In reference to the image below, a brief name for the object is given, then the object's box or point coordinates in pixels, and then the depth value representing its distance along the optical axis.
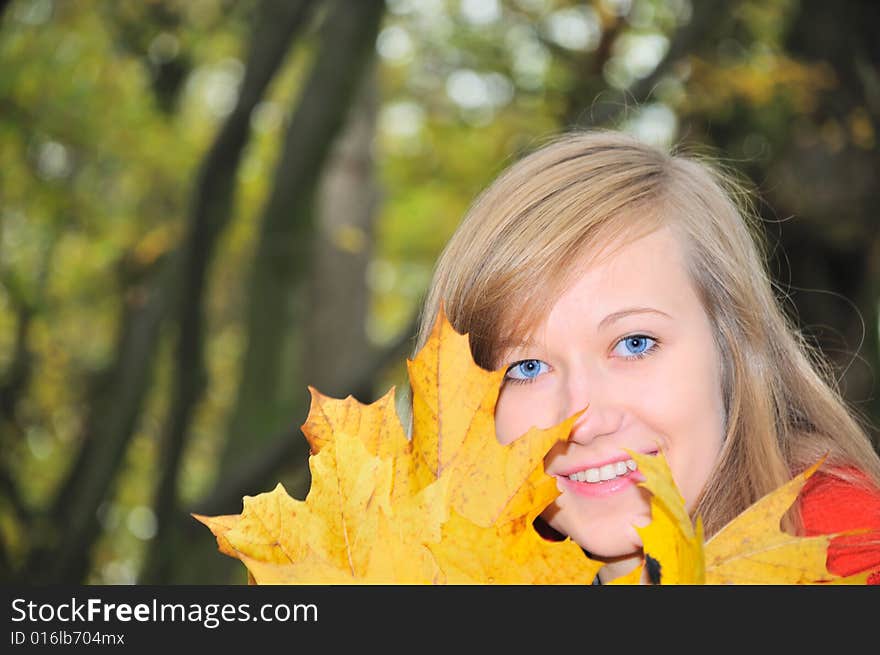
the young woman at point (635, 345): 1.26
